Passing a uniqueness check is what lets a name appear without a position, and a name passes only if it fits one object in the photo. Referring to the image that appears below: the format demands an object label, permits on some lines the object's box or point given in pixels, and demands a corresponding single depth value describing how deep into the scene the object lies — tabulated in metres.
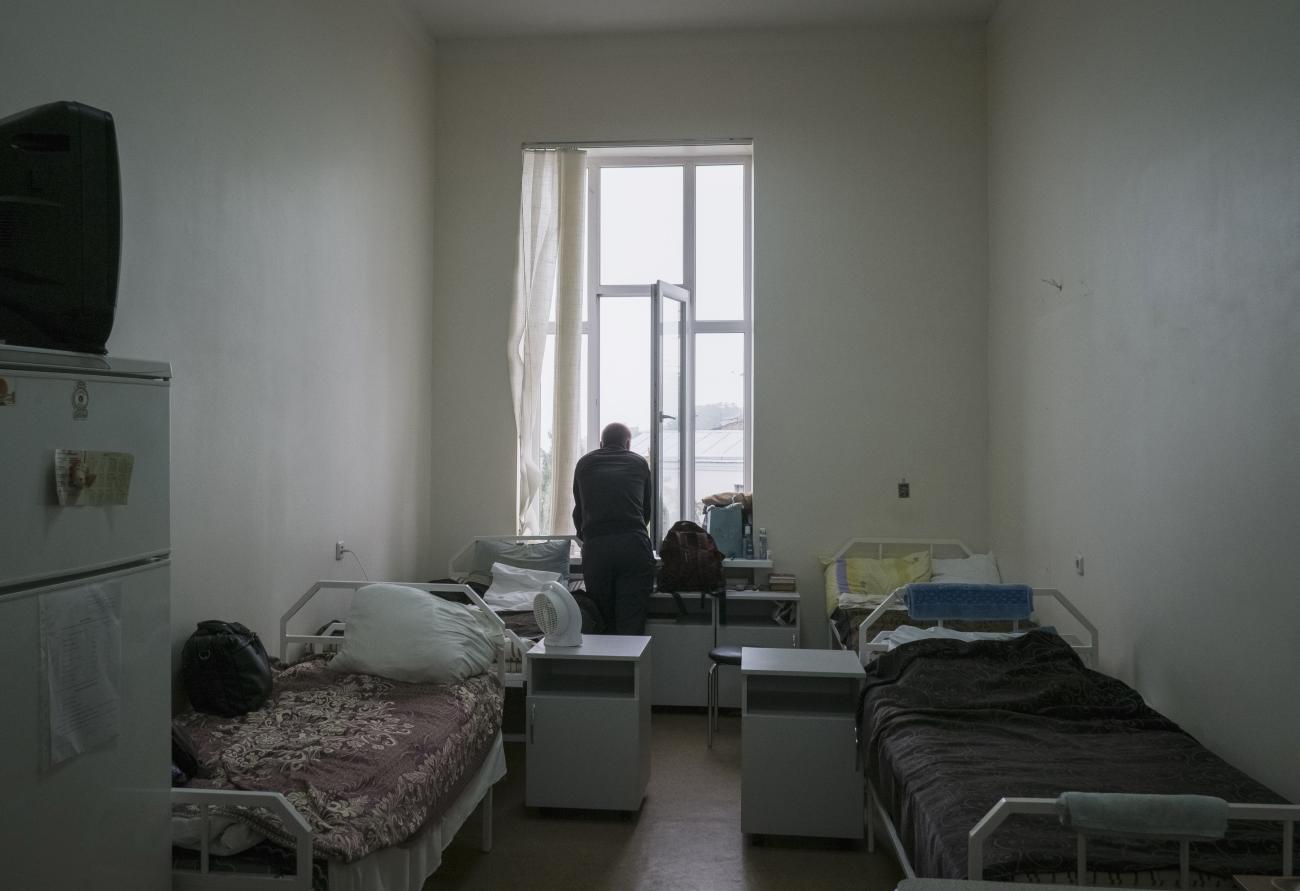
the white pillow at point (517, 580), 5.65
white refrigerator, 1.70
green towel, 2.08
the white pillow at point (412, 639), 3.71
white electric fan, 3.96
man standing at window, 5.29
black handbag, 3.25
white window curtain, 6.32
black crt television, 2.05
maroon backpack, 5.66
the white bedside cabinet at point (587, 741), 3.89
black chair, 5.00
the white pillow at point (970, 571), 5.60
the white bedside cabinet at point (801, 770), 3.63
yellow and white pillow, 5.65
